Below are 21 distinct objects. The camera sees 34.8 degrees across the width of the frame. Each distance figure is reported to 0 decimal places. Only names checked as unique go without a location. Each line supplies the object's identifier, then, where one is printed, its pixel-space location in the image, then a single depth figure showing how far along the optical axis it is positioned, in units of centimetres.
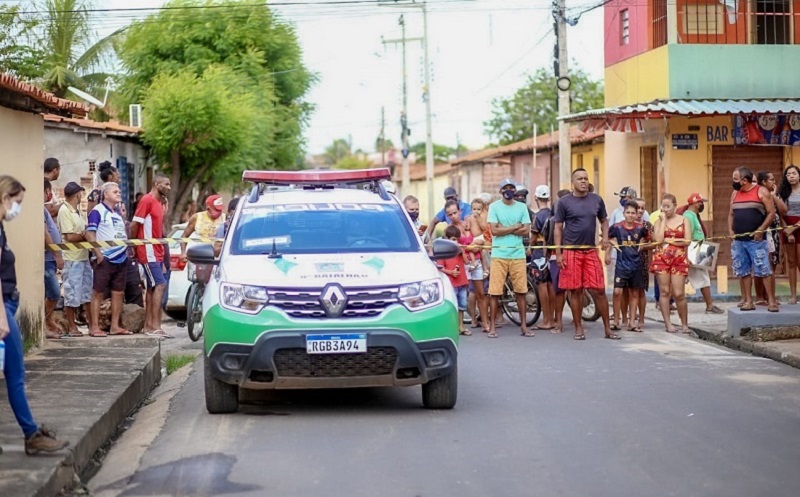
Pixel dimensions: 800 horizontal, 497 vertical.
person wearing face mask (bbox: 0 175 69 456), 768
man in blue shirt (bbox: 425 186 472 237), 1798
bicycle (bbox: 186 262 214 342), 1627
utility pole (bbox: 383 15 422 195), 5559
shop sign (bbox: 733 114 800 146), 2406
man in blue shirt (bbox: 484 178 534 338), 1620
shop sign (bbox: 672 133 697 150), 2469
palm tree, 3493
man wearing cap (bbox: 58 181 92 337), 1509
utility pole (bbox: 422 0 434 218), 4881
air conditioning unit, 3347
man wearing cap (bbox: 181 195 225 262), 1753
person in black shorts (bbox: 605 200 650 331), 1658
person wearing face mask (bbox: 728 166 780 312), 1642
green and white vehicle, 961
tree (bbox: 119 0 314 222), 3272
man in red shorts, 1573
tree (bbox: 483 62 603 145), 6156
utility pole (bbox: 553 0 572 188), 2807
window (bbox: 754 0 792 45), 2581
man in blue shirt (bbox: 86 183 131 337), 1515
